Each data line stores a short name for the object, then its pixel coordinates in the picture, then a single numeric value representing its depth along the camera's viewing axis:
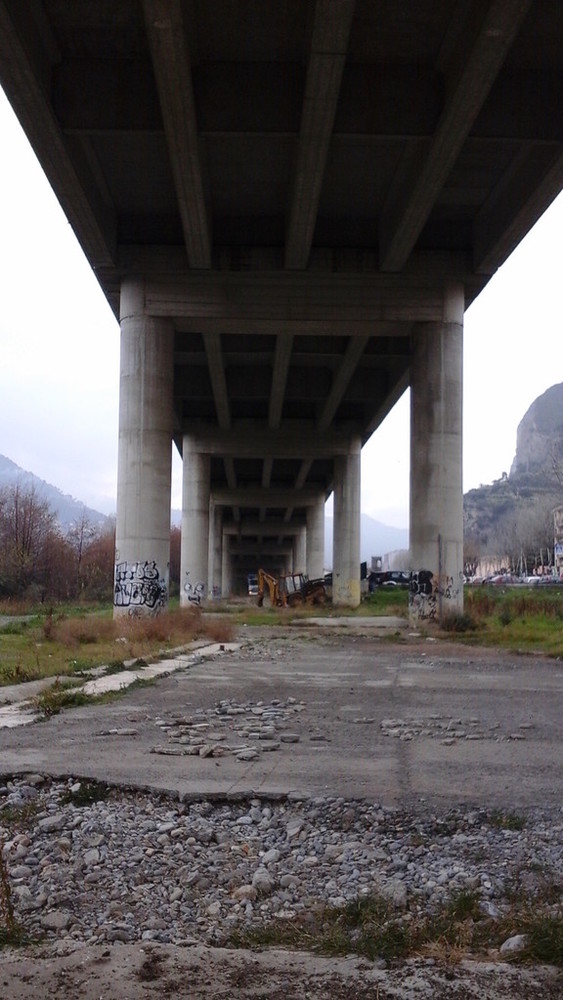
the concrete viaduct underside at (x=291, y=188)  18.03
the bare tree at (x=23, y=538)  51.06
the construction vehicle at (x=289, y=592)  53.62
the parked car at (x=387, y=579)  81.12
